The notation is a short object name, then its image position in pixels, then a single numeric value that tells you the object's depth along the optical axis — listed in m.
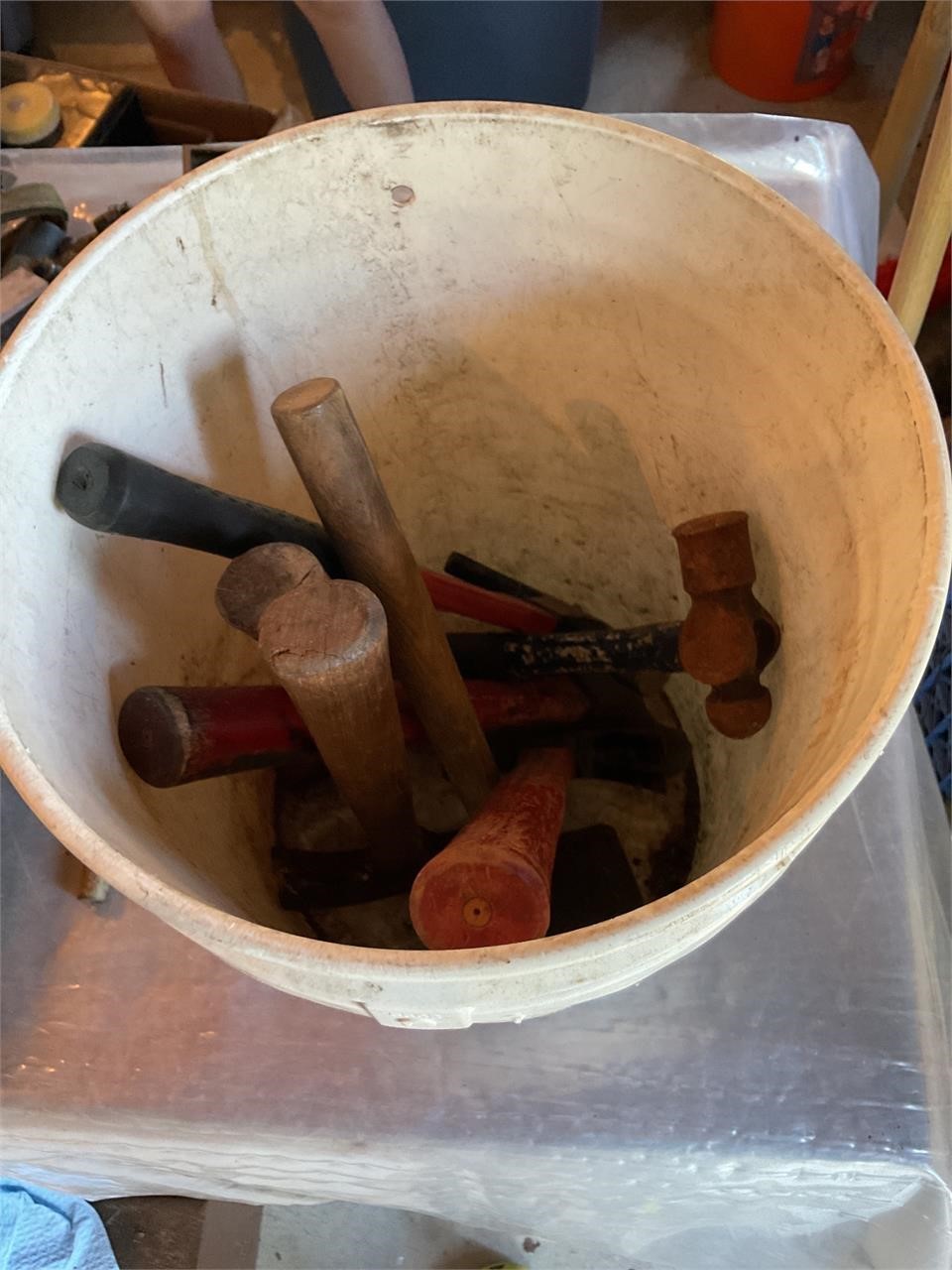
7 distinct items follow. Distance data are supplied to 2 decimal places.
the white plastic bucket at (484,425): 0.37
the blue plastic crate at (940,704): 0.84
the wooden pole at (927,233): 0.69
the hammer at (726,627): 0.54
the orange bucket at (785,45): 1.33
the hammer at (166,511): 0.46
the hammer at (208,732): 0.48
